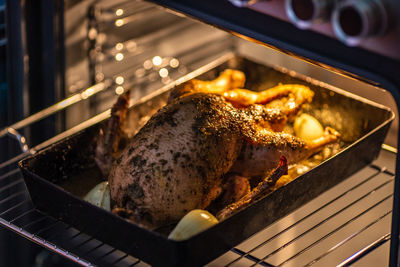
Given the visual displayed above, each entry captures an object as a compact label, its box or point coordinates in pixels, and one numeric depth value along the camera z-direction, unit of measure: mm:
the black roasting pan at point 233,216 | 1634
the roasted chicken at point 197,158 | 1687
